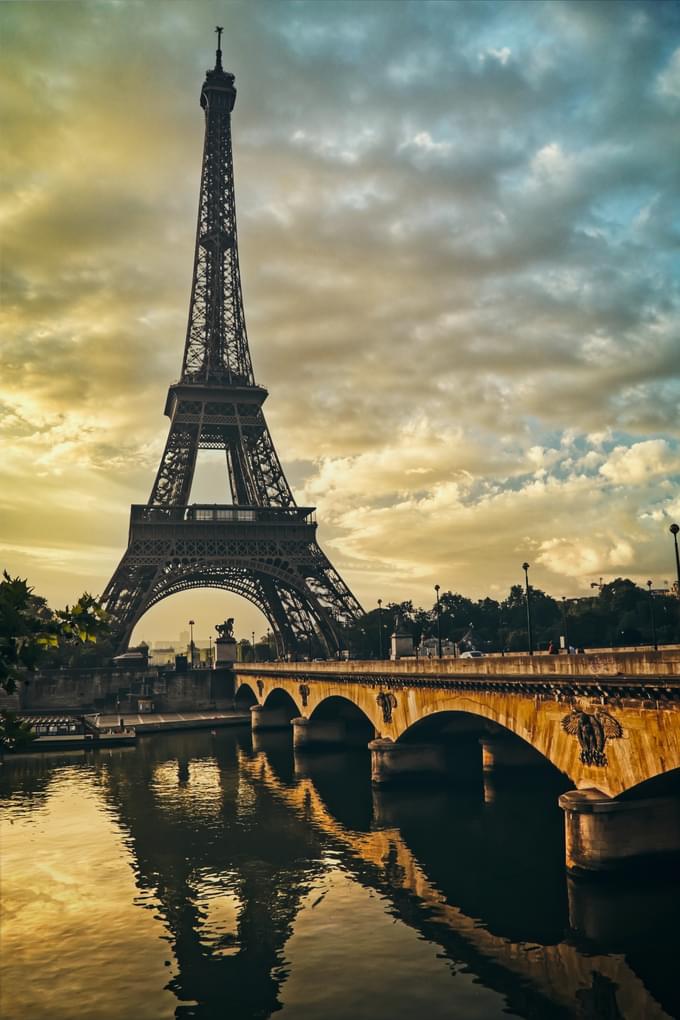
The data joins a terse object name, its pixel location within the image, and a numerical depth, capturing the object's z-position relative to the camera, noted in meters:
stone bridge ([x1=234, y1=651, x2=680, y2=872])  26.08
